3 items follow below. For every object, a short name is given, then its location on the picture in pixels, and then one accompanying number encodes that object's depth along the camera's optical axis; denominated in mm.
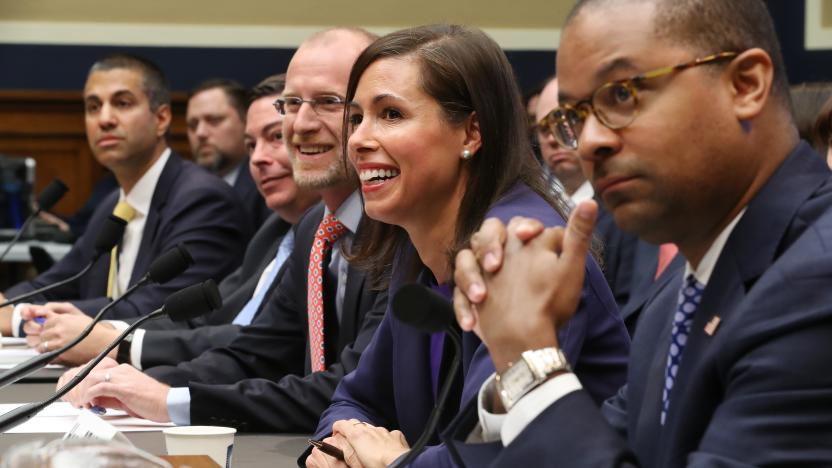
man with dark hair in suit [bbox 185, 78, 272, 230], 6176
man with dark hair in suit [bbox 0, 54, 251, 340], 4055
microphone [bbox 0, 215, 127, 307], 3076
